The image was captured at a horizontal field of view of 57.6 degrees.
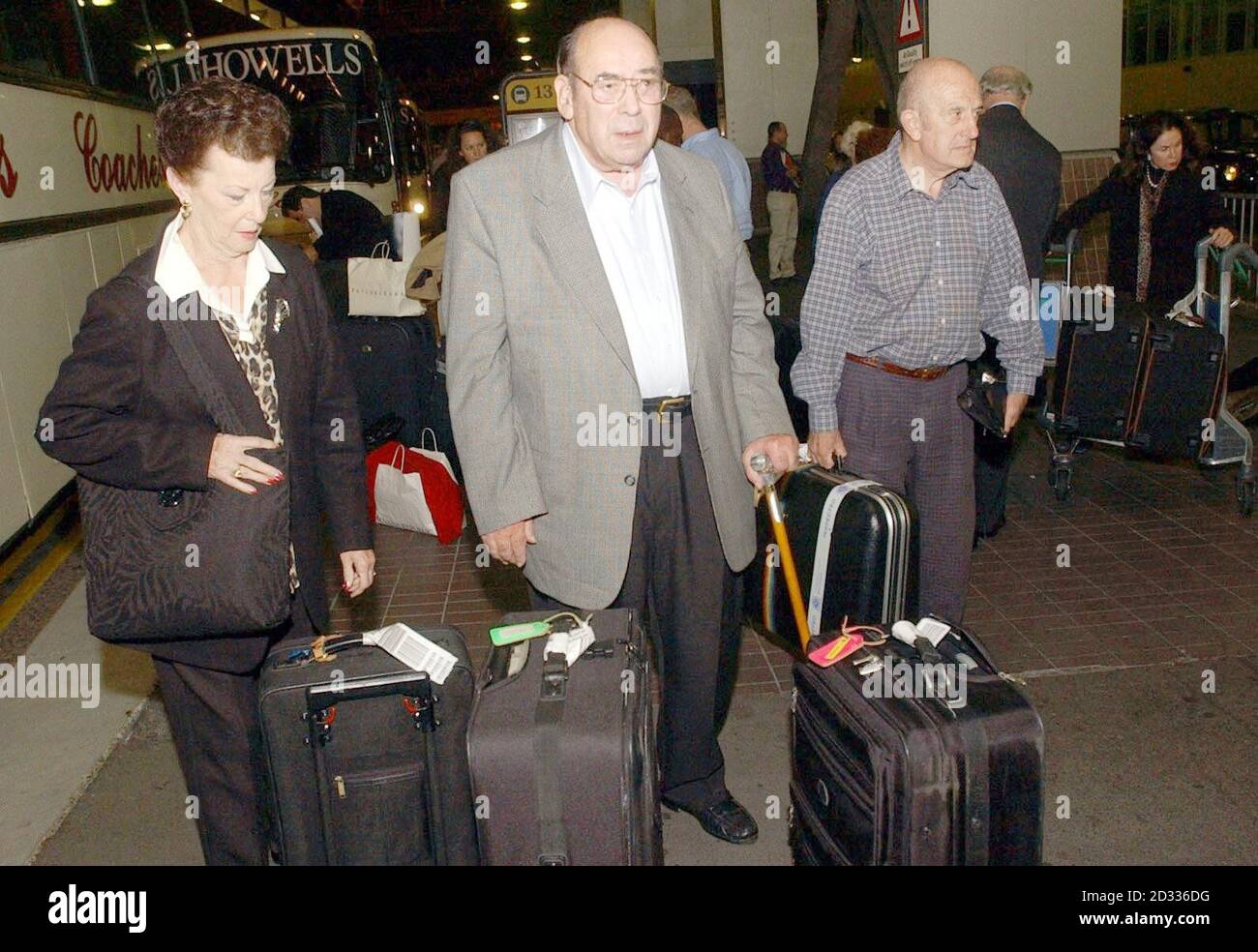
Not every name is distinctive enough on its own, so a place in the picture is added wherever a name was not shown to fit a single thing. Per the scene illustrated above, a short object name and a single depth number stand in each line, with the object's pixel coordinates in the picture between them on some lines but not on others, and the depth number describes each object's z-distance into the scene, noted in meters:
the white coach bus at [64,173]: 5.61
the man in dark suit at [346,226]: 7.88
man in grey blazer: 2.82
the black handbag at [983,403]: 3.86
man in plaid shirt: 3.61
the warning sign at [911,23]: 6.57
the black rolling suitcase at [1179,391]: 5.81
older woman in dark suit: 2.41
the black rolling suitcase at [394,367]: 6.79
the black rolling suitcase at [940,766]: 2.34
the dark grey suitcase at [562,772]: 2.29
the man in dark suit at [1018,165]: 5.19
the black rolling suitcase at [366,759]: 2.49
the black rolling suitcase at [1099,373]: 5.94
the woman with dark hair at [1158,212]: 6.45
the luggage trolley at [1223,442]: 5.91
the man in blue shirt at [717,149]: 6.47
